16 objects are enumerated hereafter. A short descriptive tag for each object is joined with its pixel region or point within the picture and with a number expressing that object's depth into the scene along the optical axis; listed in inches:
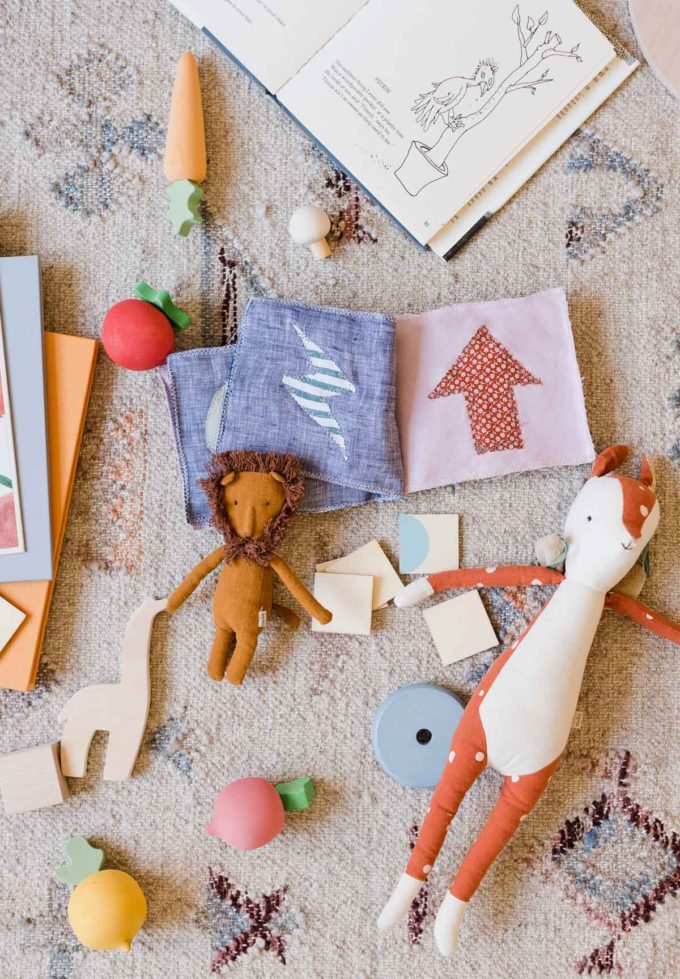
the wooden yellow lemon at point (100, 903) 31.1
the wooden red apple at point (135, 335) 31.5
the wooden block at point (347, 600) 33.1
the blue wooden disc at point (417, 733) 32.2
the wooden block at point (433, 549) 33.2
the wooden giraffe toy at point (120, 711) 33.1
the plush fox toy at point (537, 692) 30.2
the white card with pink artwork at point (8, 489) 32.6
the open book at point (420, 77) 33.4
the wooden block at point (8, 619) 32.7
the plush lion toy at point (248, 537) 30.6
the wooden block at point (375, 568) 33.2
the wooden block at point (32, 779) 32.9
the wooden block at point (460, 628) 33.0
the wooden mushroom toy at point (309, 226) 32.6
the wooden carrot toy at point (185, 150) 32.9
